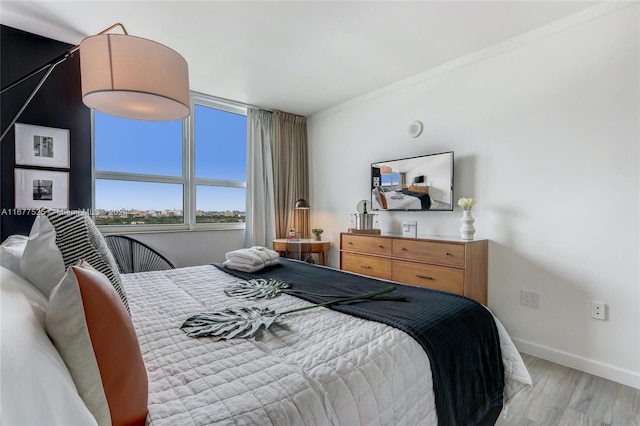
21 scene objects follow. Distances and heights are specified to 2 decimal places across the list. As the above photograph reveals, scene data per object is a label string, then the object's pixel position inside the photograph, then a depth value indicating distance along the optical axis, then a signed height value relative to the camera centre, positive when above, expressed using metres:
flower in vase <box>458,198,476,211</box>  2.75 +0.05
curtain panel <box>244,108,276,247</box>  4.13 +0.38
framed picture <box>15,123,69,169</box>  2.55 +0.53
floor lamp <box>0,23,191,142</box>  1.51 +0.69
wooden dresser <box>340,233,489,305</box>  2.50 -0.48
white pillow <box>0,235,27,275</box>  0.93 -0.16
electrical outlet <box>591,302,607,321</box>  2.15 -0.72
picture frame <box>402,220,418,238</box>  3.05 -0.21
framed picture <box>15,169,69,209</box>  2.55 +0.16
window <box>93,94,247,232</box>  3.29 +0.45
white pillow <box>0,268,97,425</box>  0.45 -0.28
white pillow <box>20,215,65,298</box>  0.90 -0.16
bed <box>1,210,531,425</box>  0.56 -0.47
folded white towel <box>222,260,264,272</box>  2.26 -0.44
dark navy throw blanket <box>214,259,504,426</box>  1.14 -0.54
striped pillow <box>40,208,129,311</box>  1.00 -0.12
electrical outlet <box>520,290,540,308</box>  2.47 -0.73
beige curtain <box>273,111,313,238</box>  4.35 +0.55
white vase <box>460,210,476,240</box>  2.71 -0.16
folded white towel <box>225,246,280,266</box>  2.29 -0.37
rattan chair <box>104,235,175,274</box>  2.98 -0.48
